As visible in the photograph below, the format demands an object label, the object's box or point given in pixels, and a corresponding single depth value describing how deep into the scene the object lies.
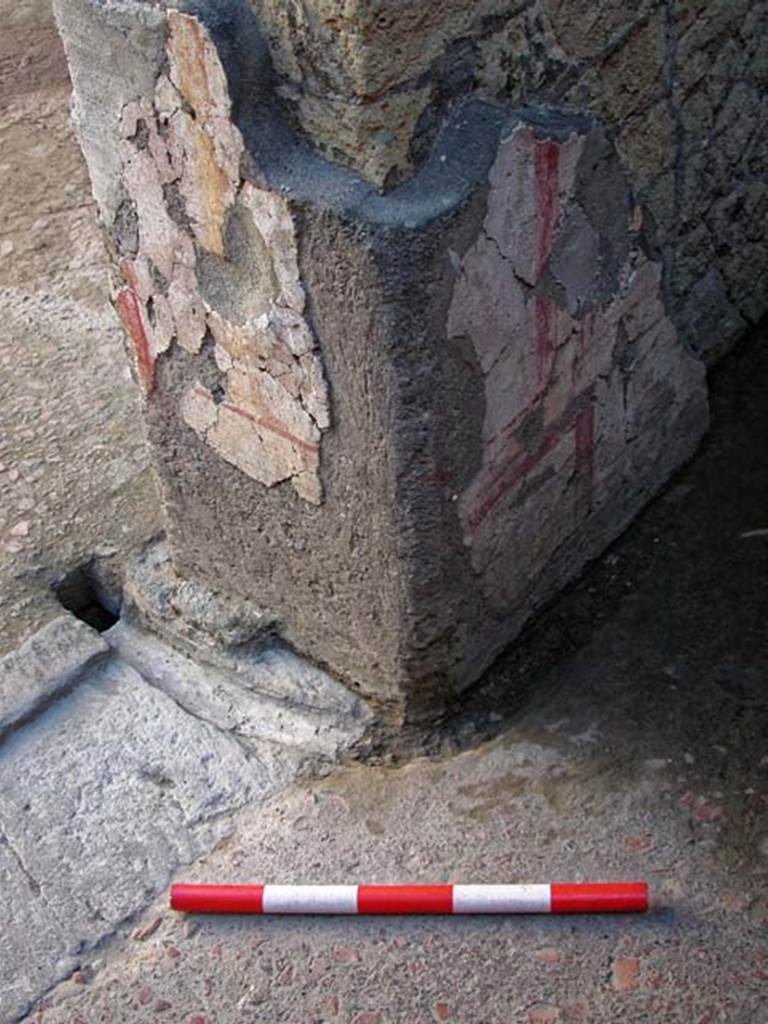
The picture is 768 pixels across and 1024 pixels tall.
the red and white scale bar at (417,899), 2.06
